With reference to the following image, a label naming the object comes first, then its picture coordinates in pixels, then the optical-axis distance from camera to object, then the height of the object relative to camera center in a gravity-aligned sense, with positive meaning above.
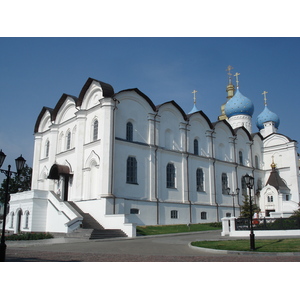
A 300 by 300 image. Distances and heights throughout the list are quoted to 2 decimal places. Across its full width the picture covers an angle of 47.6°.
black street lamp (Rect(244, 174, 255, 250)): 15.77 +1.74
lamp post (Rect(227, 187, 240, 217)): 34.91 +2.73
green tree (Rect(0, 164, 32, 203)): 45.62 +4.82
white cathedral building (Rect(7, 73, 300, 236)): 26.80 +4.62
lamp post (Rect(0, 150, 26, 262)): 10.94 +1.81
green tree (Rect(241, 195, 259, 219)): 33.47 +0.97
